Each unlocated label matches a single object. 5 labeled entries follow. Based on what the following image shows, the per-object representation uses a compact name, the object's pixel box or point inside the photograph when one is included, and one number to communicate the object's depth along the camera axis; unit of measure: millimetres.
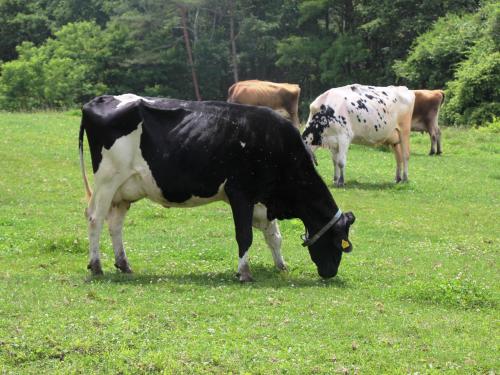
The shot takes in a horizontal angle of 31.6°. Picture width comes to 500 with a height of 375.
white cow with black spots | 21969
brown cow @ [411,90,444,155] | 30812
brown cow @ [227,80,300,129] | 33219
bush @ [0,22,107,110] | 53750
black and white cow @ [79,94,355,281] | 11328
